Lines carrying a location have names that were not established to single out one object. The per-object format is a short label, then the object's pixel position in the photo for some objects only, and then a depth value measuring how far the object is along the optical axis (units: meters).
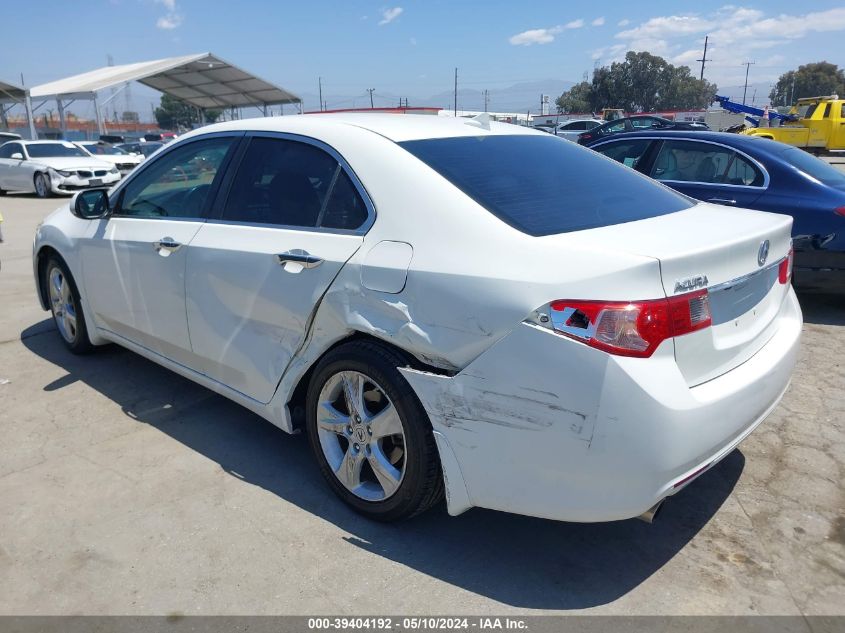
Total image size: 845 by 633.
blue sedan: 5.47
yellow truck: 23.14
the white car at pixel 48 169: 16.98
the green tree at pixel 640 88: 76.68
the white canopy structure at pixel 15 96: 31.89
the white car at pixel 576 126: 30.80
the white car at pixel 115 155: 20.22
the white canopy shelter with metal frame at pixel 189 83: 29.92
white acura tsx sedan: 2.13
